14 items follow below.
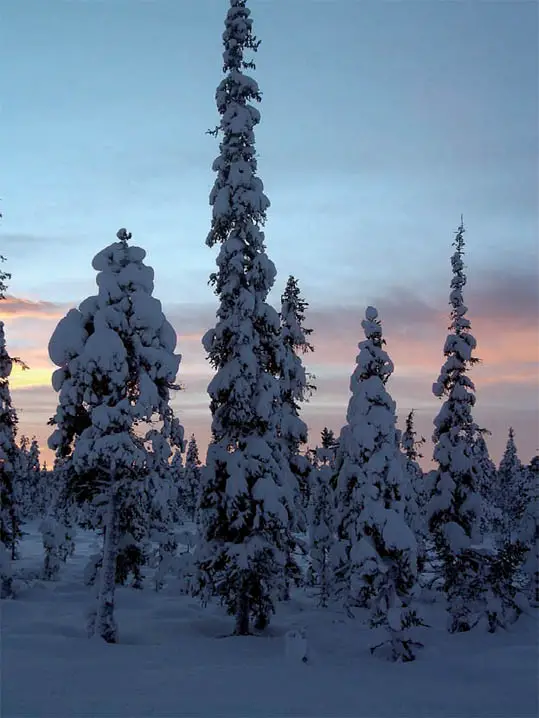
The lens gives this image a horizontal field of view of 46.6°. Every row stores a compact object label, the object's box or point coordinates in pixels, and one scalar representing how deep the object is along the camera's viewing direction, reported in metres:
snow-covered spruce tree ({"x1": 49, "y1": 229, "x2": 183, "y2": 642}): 18.84
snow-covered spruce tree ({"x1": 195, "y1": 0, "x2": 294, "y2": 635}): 20.98
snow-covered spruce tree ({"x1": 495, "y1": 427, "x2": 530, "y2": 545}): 87.25
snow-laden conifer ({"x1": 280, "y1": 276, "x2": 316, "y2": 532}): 27.61
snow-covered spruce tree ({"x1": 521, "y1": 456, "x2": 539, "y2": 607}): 31.81
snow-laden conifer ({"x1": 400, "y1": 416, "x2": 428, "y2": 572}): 22.56
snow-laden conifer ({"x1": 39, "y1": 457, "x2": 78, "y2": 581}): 19.72
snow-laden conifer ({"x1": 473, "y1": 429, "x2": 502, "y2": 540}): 28.72
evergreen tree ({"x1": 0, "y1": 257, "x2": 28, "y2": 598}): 28.86
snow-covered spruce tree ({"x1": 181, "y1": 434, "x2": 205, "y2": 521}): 94.94
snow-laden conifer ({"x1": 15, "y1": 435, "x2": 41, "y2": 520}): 103.06
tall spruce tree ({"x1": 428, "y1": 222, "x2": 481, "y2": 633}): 28.19
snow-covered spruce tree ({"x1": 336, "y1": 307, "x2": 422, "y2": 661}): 20.78
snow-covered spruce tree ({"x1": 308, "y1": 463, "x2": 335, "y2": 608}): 32.88
